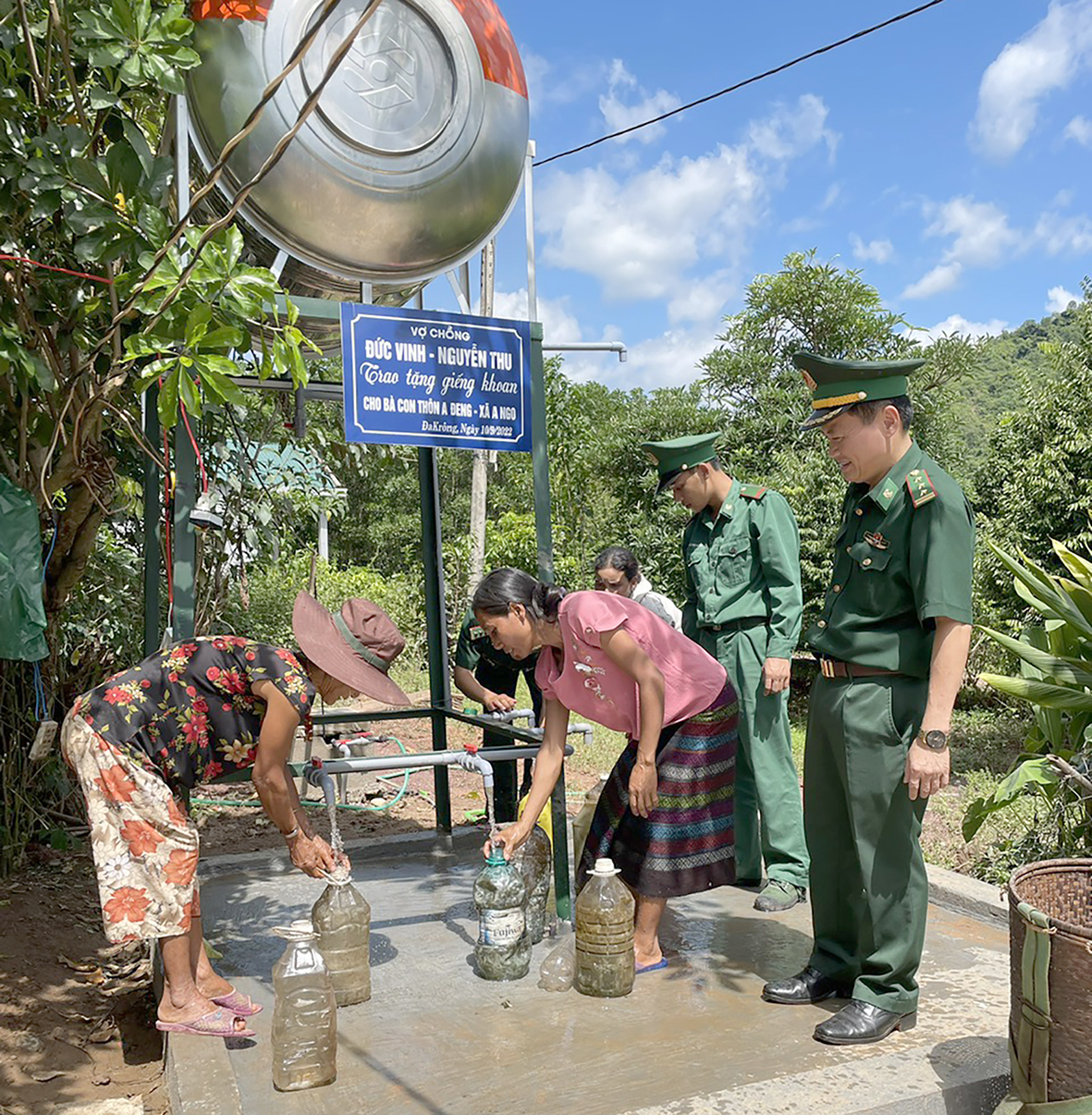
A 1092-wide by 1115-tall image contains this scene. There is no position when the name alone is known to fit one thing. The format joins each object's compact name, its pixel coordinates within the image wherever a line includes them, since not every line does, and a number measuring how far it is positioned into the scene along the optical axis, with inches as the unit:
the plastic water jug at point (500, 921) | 132.7
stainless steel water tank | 139.5
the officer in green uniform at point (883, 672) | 110.0
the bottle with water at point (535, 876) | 148.0
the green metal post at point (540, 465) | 153.6
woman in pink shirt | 131.1
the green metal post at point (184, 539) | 143.3
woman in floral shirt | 120.0
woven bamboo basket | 88.1
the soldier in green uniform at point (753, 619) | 167.5
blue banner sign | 143.9
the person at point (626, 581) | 202.8
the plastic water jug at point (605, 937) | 128.6
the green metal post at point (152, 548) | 179.9
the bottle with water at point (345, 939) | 128.9
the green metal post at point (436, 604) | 206.4
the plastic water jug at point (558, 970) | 132.7
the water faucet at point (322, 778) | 129.3
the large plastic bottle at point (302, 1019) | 109.1
